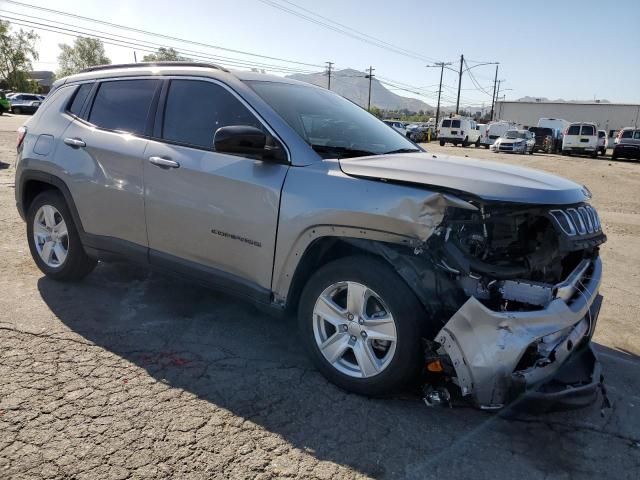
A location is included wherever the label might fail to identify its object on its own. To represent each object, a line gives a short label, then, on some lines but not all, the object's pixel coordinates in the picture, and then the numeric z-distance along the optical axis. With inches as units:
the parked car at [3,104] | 1605.4
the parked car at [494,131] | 1696.6
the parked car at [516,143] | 1322.6
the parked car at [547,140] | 1472.7
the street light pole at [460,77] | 2728.8
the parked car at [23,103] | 1904.5
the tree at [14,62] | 3043.8
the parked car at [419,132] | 1839.3
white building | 2219.4
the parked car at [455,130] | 1571.1
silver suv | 103.3
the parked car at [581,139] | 1296.8
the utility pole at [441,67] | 2928.2
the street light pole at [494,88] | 3895.2
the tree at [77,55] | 3885.3
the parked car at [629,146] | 1182.9
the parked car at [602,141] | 1349.7
